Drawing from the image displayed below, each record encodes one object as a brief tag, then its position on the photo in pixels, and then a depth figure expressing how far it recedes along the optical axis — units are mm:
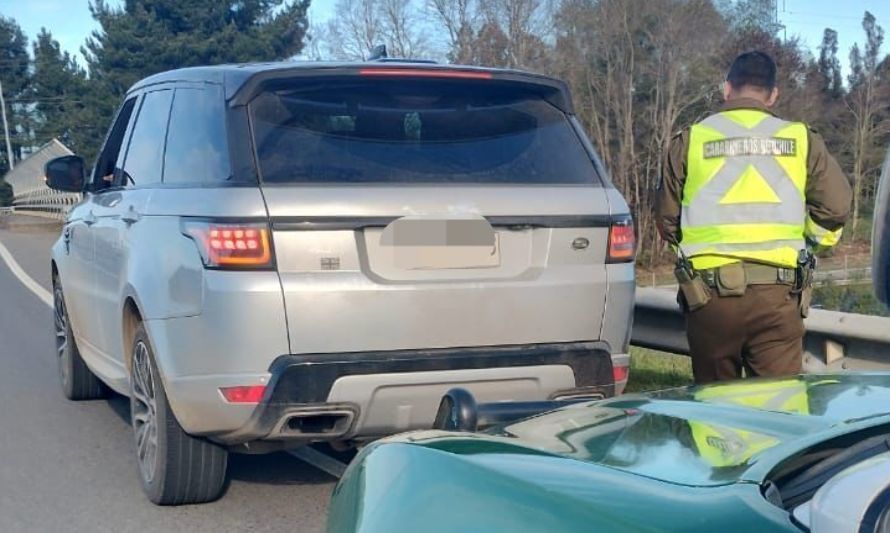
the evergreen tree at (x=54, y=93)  59219
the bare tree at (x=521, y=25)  41125
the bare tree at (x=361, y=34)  43781
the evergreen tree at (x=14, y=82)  82812
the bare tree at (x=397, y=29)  43406
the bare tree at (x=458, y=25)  41875
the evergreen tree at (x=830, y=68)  52500
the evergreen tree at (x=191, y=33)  45000
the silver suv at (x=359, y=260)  4148
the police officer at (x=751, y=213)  4801
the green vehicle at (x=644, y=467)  1733
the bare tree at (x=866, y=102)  48328
